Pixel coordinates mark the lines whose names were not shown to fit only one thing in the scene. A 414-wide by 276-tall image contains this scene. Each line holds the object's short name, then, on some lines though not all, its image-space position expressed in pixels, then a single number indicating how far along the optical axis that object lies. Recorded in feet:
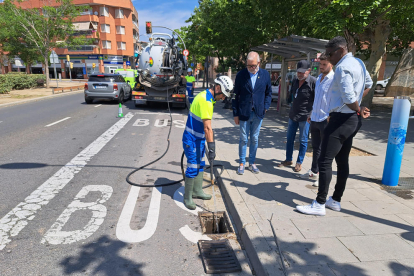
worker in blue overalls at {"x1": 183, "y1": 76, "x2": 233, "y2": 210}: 11.69
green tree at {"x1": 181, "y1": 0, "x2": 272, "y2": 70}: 49.80
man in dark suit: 15.44
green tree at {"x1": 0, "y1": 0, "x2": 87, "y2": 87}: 82.99
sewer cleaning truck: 44.80
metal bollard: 13.56
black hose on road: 15.24
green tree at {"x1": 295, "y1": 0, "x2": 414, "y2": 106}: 24.36
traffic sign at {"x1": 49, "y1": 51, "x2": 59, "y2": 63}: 77.73
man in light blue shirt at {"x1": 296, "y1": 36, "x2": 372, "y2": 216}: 9.91
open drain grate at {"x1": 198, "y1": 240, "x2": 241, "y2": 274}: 8.84
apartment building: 168.45
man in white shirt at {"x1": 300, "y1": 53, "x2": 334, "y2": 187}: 12.73
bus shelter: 25.48
